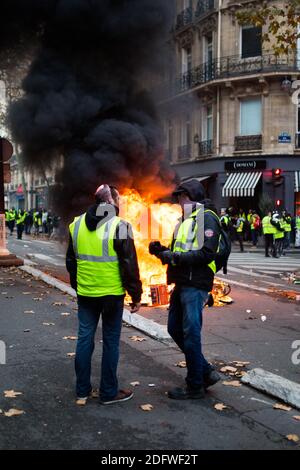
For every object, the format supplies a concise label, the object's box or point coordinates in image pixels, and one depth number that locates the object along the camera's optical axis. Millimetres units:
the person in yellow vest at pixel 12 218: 32681
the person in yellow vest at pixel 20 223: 27094
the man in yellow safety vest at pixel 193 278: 4250
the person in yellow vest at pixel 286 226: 19323
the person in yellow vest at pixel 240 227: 20594
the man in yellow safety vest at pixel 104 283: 4180
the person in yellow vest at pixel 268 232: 17570
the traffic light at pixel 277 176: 24703
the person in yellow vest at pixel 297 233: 22758
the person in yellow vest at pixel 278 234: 17375
